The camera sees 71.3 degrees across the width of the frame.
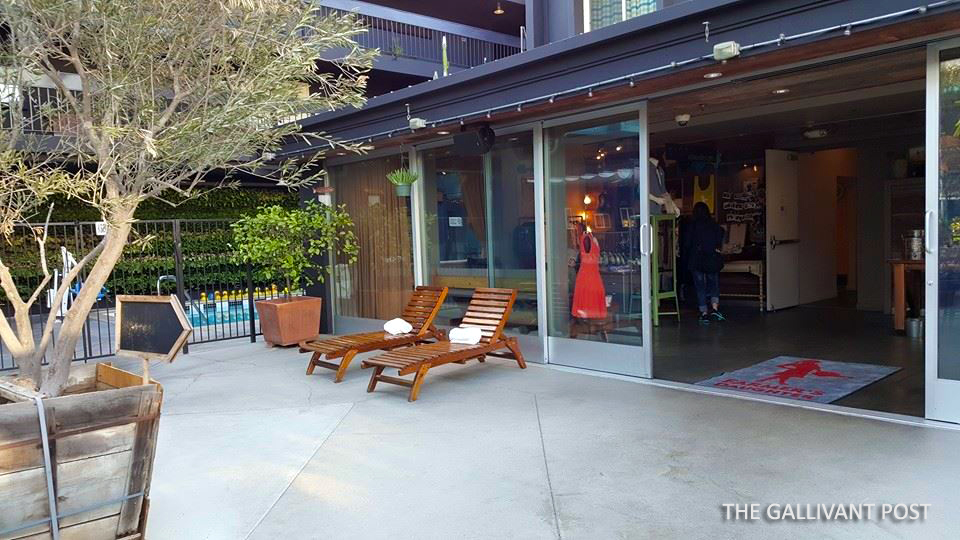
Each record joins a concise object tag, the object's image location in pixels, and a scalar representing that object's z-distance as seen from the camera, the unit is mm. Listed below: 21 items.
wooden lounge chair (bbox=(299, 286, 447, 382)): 6195
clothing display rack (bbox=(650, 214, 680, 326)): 9508
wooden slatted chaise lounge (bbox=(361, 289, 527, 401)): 5398
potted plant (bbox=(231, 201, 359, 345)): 7980
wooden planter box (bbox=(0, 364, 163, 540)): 2469
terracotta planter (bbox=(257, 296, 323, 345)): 8008
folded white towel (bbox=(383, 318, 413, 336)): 6730
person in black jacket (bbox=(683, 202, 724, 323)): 9266
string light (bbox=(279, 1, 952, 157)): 3674
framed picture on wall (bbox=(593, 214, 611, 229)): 6145
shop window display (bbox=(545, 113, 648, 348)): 5910
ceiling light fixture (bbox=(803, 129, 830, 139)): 9305
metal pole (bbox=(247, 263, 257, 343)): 8656
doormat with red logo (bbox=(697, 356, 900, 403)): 5215
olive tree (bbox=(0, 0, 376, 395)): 3469
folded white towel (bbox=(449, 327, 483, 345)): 6191
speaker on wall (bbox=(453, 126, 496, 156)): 6746
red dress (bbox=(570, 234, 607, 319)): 6258
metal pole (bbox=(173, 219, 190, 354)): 7957
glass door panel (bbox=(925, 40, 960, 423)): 4160
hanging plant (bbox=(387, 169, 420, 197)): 7621
